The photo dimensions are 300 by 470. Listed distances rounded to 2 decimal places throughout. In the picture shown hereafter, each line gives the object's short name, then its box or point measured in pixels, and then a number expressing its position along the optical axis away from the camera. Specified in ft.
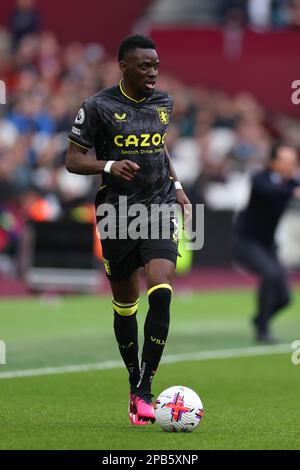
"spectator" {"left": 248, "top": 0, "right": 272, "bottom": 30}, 92.79
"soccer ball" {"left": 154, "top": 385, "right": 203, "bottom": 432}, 28.04
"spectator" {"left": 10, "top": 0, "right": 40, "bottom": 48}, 86.63
